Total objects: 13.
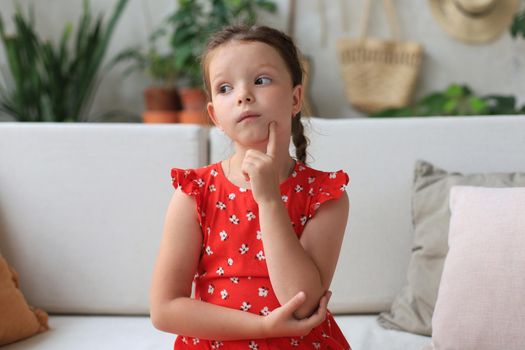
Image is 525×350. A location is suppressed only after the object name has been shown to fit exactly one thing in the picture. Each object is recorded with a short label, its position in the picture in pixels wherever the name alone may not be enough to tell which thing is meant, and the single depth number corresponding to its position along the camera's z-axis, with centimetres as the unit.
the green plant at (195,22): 300
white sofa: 182
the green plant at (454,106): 261
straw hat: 325
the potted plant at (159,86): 313
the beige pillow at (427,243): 169
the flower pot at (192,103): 305
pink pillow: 143
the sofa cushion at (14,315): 161
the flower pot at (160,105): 312
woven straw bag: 324
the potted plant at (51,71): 301
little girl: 105
